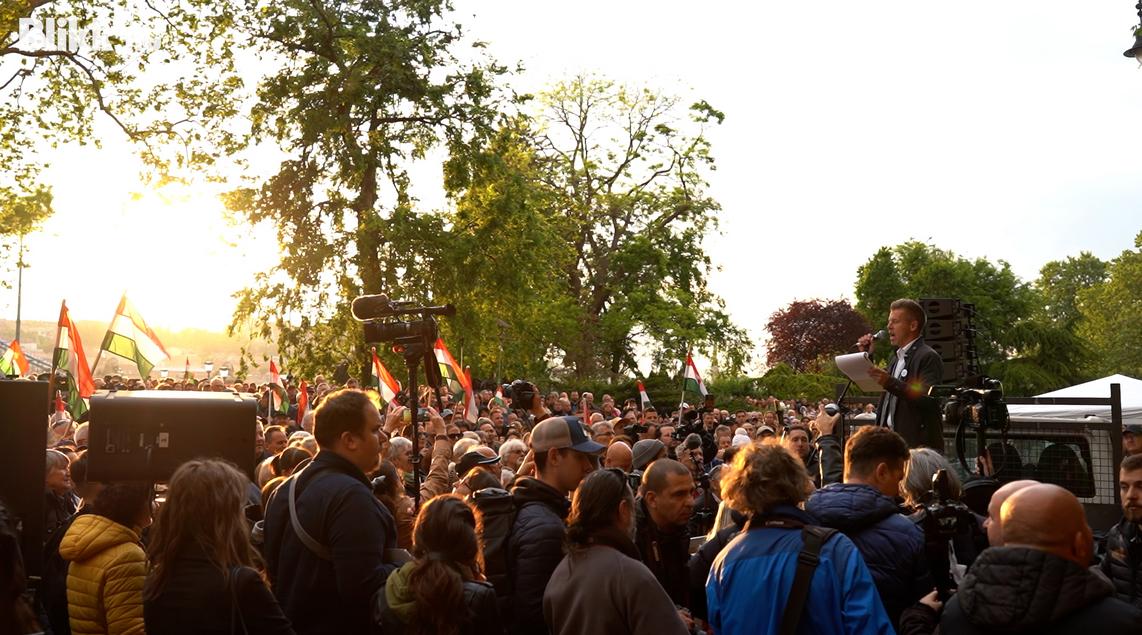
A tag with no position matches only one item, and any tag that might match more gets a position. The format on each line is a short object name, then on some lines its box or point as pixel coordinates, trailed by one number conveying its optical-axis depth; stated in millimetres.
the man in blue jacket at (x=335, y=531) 4660
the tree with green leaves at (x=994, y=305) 62062
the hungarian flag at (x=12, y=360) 16641
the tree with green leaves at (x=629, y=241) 46688
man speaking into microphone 7949
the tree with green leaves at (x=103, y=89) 19641
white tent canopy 11328
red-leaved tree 63500
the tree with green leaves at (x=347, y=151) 28969
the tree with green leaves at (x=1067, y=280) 108250
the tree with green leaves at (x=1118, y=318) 77625
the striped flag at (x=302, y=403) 18984
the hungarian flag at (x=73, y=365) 13594
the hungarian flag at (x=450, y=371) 19375
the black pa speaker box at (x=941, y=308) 9016
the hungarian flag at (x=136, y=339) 13672
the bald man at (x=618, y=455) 8094
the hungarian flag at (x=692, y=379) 24922
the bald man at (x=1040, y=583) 3393
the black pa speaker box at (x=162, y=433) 5254
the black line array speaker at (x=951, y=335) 8961
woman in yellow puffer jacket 4824
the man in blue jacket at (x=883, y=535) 4570
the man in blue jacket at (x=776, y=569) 4031
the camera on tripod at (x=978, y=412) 7738
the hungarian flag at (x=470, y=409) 18259
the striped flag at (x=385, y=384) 17750
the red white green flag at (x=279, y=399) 19445
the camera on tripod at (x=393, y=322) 6676
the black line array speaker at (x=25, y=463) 4414
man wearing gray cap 4891
